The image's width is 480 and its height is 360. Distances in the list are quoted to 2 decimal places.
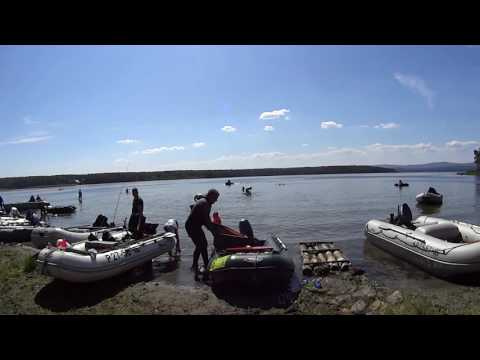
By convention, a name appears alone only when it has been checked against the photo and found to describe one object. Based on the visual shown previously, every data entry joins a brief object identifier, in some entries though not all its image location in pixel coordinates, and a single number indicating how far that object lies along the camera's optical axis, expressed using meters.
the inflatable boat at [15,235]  14.44
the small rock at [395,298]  6.02
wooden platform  8.73
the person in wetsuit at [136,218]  9.51
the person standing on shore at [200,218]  8.08
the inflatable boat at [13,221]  15.67
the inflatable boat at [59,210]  28.50
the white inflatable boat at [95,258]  7.12
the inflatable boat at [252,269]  7.30
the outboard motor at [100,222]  13.52
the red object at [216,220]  9.04
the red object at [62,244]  7.85
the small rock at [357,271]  8.63
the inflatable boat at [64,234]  11.07
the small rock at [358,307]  5.88
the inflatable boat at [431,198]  25.09
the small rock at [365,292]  6.59
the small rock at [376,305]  5.83
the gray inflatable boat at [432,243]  7.82
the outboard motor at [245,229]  9.06
